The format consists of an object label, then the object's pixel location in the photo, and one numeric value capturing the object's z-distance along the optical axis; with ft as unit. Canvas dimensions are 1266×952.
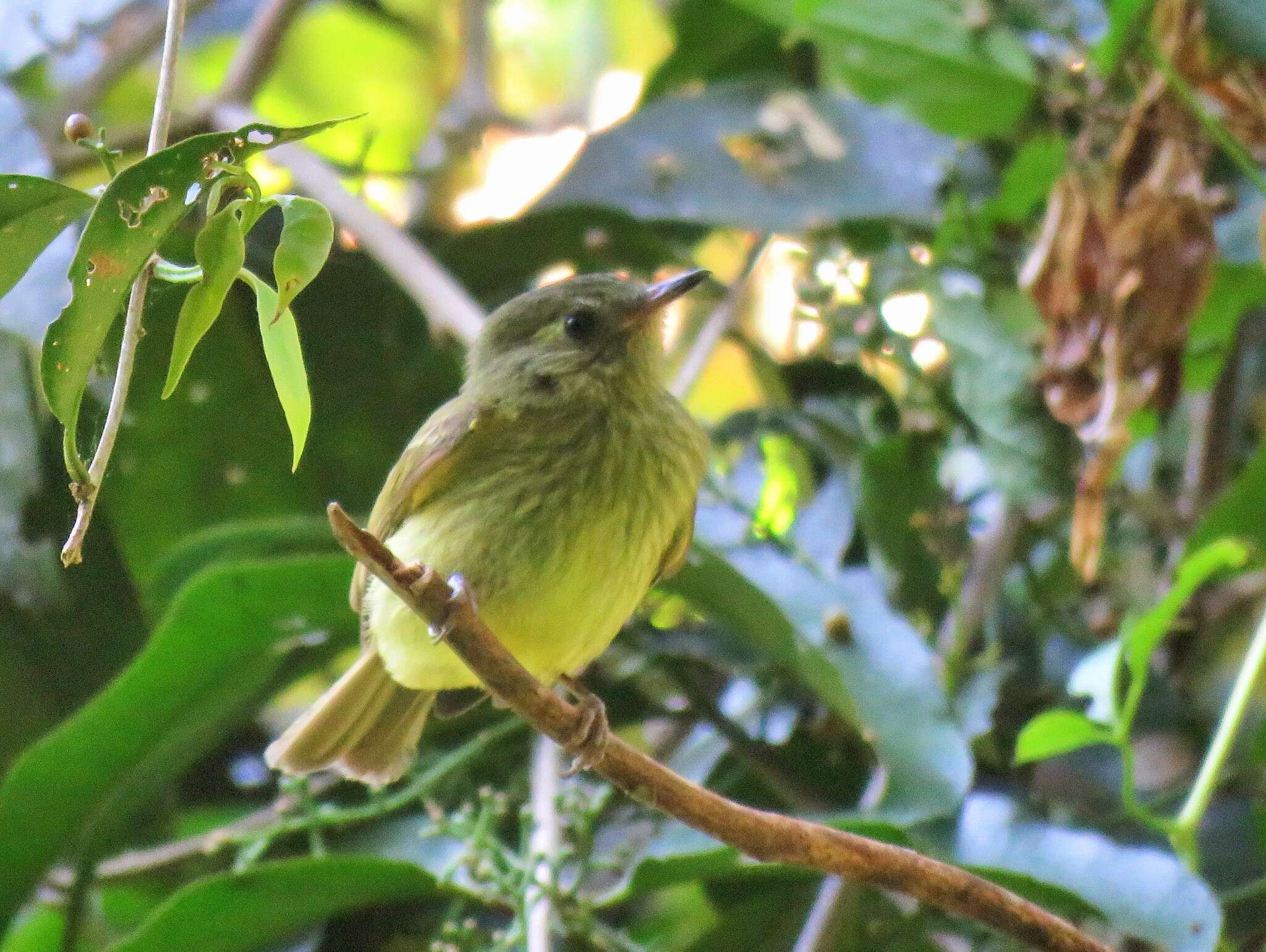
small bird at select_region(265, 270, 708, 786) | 13.98
